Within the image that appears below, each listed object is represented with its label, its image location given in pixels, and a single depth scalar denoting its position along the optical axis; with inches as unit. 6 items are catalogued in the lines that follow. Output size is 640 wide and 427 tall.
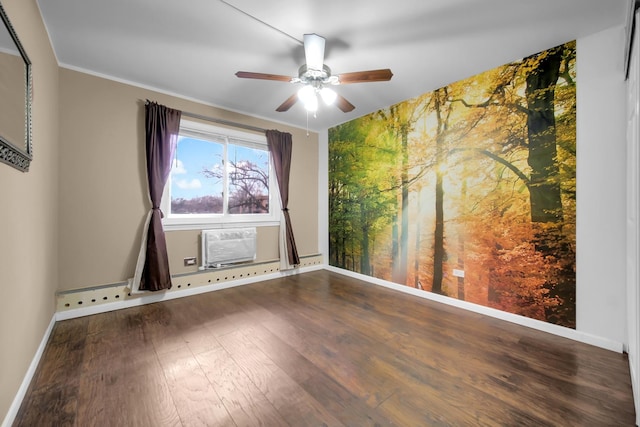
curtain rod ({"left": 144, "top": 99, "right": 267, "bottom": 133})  123.8
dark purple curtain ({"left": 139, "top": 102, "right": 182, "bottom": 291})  108.9
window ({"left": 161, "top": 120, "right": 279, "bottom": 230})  124.4
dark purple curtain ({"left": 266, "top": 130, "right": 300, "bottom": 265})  154.7
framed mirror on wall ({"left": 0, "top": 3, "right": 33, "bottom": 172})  44.4
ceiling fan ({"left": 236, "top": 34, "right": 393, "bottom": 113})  76.0
